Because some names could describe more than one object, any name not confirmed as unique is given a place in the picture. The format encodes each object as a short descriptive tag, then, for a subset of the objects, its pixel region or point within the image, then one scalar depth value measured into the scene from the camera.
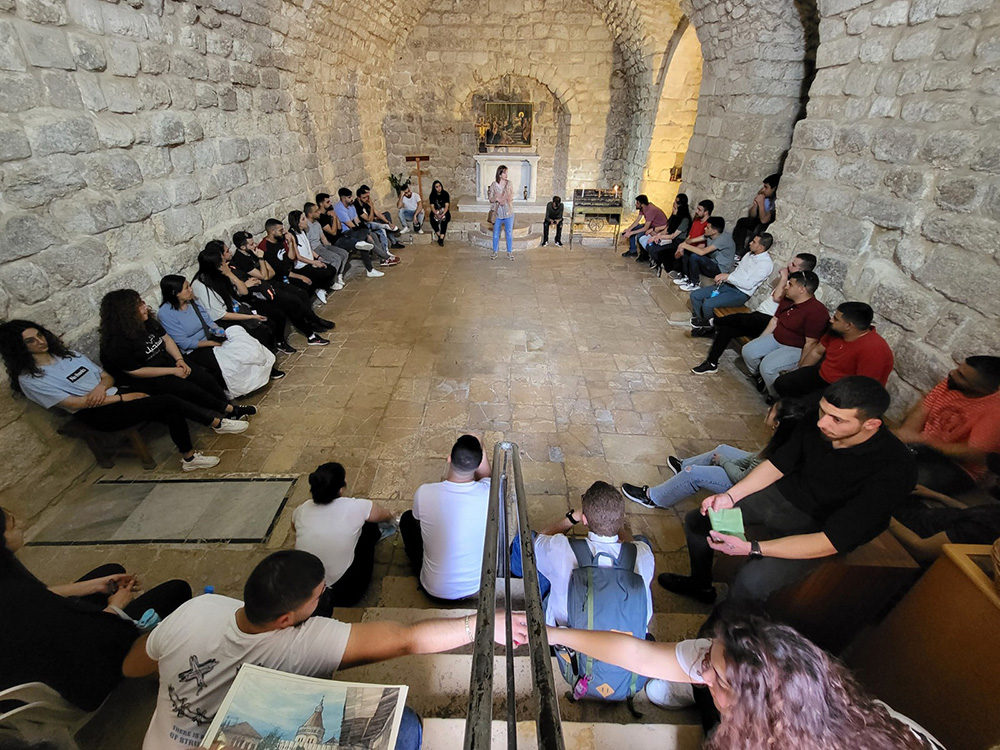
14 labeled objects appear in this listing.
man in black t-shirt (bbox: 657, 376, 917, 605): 1.71
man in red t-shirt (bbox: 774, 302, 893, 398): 2.84
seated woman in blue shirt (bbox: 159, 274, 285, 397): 3.49
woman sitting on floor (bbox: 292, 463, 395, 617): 2.07
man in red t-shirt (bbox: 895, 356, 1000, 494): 2.21
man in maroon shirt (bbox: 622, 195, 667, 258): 7.13
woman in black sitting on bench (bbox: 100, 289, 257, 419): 3.04
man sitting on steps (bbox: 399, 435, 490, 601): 2.03
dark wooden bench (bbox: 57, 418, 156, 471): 2.81
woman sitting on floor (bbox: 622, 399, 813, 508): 2.52
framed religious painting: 10.61
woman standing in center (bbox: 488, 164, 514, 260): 7.10
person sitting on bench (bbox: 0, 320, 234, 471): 2.48
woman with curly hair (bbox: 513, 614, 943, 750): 0.94
